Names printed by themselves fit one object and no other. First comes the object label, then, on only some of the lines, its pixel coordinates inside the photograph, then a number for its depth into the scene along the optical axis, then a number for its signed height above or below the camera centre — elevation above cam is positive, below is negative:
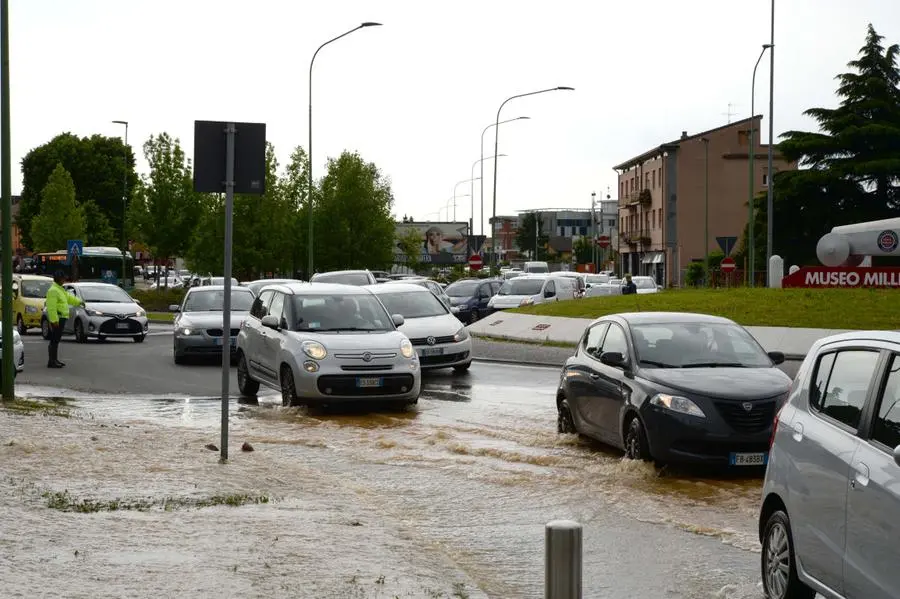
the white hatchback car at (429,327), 22.17 -1.02
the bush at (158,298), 58.47 -1.54
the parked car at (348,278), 37.03 -0.31
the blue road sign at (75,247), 49.44 +0.65
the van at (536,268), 83.62 +0.06
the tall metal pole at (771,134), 43.78 +4.74
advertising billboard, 111.38 +2.90
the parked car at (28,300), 37.31 -1.06
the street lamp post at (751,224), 48.04 +1.85
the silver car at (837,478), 5.44 -0.94
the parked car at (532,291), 42.91 -0.74
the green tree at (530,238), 178.50 +4.31
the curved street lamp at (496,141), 54.25 +5.45
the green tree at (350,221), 70.31 +2.49
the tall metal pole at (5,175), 16.20 +1.11
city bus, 79.50 +0.14
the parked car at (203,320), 25.42 -1.10
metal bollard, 4.64 -1.05
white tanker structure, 42.75 +0.99
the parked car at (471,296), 44.02 -0.96
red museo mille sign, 35.41 -0.15
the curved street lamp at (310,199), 42.33 +2.35
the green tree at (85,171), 98.94 +7.17
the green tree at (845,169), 62.34 +4.99
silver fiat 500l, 16.75 -1.08
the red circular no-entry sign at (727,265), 46.84 +0.21
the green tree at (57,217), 88.44 +3.20
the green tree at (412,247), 94.00 +1.58
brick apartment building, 100.38 +6.45
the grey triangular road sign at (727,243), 37.56 +0.81
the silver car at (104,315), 32.66 -1.29
